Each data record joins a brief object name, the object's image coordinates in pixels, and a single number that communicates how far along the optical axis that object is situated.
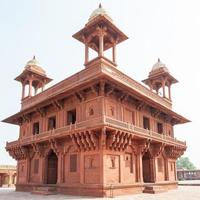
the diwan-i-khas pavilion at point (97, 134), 15.42
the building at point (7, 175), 42.25
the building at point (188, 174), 50.65
